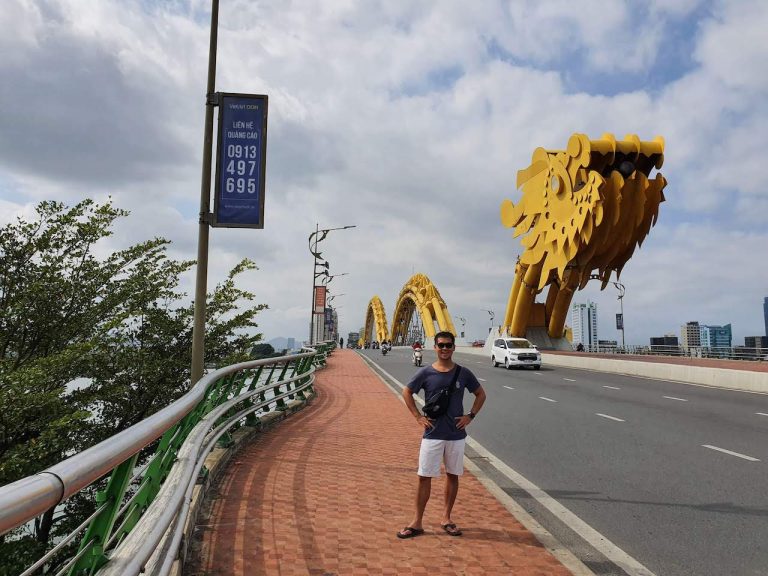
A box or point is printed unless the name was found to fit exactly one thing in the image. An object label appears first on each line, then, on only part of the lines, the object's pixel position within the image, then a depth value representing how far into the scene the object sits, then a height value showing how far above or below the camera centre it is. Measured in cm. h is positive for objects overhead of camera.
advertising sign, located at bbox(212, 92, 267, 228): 829 +266
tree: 827 -28
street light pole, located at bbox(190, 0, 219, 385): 775 +173
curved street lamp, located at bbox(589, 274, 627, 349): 5012 +350
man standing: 489 -86
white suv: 3009 -63
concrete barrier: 1947 -116
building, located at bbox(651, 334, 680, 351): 5750 +52
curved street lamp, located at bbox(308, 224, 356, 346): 3442 +454
